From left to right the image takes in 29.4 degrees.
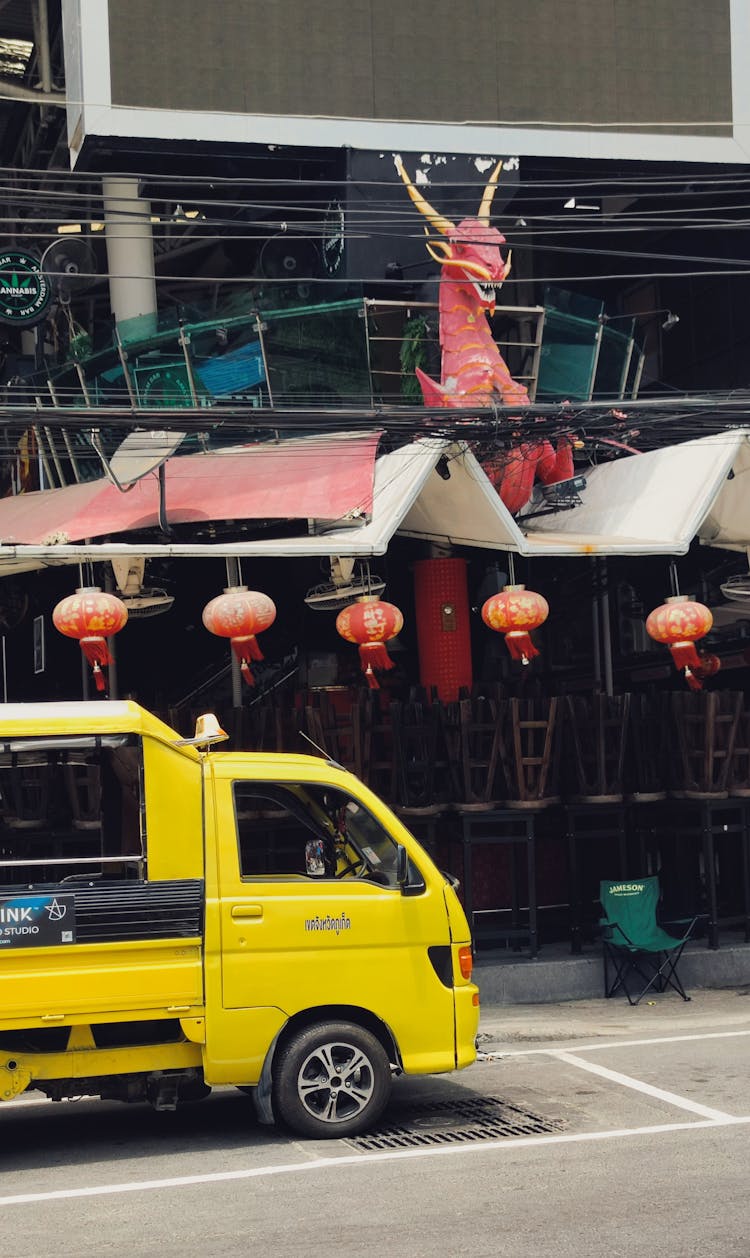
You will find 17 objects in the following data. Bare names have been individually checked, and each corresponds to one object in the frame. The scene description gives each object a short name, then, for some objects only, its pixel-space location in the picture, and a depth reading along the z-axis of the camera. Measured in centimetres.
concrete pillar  2127
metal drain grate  868
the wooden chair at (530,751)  1507
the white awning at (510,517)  1437
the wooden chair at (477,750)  1505
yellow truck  839
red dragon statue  1811
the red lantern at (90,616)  1415
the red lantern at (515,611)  1479
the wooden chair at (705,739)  1542
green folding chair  1448
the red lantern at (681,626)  1500
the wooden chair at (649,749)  1584
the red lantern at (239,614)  1430
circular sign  1978
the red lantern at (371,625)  1462
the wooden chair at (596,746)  1543
